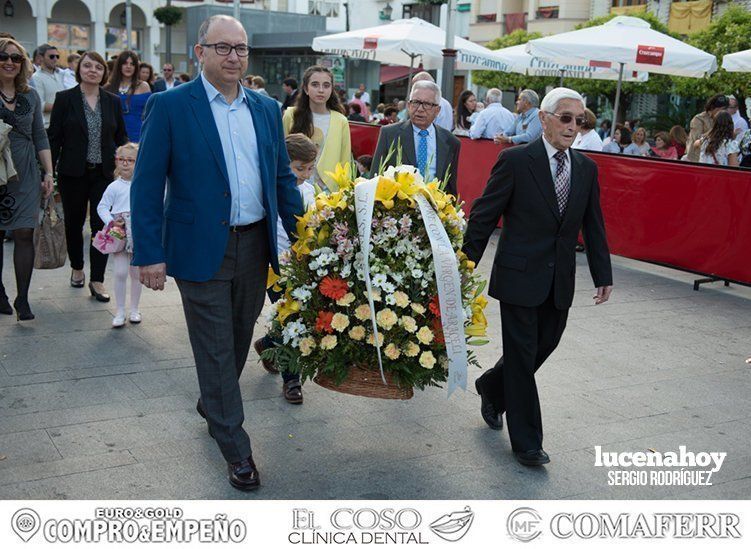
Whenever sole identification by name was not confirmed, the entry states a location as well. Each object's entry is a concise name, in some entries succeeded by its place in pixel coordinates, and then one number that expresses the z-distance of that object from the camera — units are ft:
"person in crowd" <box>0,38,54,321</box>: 22.53
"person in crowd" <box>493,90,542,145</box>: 40.73
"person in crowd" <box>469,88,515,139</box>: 43.96
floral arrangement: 14.19
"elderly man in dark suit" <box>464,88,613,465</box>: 15.17
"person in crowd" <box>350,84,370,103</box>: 83.92
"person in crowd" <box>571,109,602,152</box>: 38.34
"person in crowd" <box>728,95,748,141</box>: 45.26
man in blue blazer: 13.47
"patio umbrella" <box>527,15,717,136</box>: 45.29
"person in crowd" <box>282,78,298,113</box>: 59.88
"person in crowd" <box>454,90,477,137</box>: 48.57
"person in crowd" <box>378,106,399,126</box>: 60.03
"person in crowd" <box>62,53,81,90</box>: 49.71
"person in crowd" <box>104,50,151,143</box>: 31.55
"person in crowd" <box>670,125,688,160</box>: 51.37
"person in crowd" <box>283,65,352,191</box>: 21.65
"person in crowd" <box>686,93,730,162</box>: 39.81
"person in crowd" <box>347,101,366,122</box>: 64.64
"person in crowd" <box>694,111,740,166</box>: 36.32
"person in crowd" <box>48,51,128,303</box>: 25.64
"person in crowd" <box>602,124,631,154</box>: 51.11
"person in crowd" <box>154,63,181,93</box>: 64.98
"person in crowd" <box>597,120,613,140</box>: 82.45
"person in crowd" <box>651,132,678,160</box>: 51.45
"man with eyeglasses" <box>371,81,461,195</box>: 20.38
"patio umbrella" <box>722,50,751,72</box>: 41.91
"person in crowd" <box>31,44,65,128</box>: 36.45
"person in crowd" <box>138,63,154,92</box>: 45.16
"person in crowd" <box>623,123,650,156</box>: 51.65
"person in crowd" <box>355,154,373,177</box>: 32.10
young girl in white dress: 22.95
